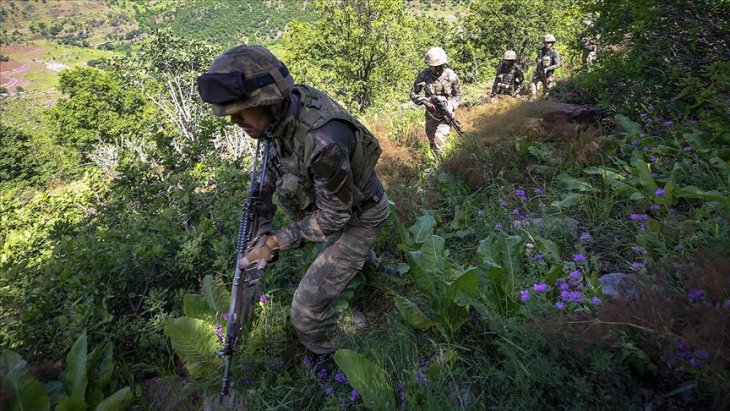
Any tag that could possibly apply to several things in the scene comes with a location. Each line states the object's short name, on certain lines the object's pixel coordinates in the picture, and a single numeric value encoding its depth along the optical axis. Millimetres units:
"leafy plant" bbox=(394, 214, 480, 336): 2318
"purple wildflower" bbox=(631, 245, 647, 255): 2500
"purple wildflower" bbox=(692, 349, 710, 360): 1288
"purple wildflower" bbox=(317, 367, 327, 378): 2457
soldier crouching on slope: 1990
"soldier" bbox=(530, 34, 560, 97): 10367
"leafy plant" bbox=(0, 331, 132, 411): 2049
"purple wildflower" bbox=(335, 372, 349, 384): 2275
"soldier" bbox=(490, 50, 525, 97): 10200
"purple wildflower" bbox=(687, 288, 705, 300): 1520
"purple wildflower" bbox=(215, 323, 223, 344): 2654
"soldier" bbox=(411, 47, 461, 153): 6461
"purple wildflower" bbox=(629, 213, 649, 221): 2707
